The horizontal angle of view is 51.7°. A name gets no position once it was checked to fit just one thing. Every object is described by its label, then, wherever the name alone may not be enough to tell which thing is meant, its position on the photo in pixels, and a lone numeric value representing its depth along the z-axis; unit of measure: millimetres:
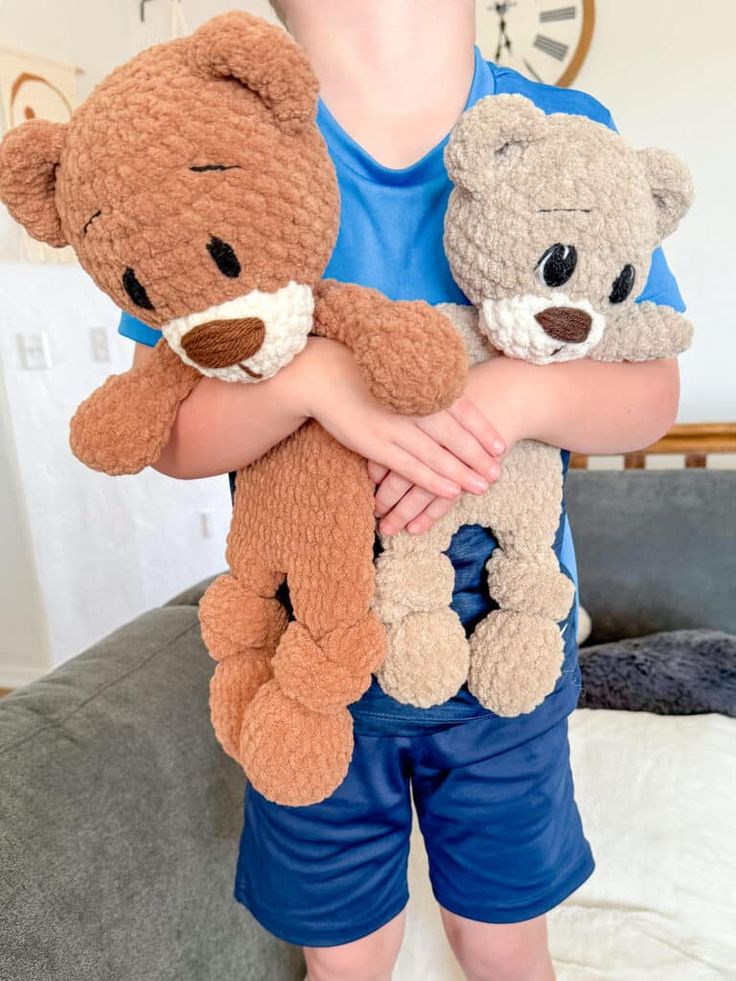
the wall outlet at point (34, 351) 1963
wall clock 1513
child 486
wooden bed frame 1514
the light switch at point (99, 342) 1966
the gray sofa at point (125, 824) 628
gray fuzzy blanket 1216
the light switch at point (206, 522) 2037
